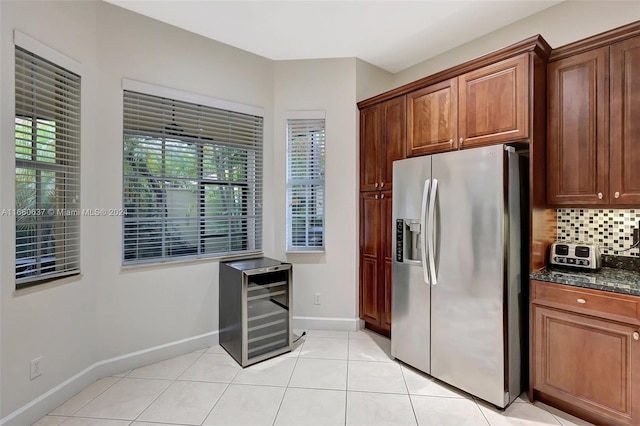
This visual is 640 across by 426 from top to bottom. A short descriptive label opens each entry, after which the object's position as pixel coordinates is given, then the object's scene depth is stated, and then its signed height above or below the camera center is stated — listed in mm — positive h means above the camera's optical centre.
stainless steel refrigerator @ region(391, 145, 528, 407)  1929 -409
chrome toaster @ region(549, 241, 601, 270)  2010 -299
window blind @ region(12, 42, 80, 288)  1816 +300
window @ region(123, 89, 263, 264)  2508 +317
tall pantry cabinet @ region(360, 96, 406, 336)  2887 +129
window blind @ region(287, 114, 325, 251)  3283 +324
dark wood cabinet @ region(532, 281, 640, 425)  1646 -896
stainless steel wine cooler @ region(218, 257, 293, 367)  2551 -881
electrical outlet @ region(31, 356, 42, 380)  1849 -980
